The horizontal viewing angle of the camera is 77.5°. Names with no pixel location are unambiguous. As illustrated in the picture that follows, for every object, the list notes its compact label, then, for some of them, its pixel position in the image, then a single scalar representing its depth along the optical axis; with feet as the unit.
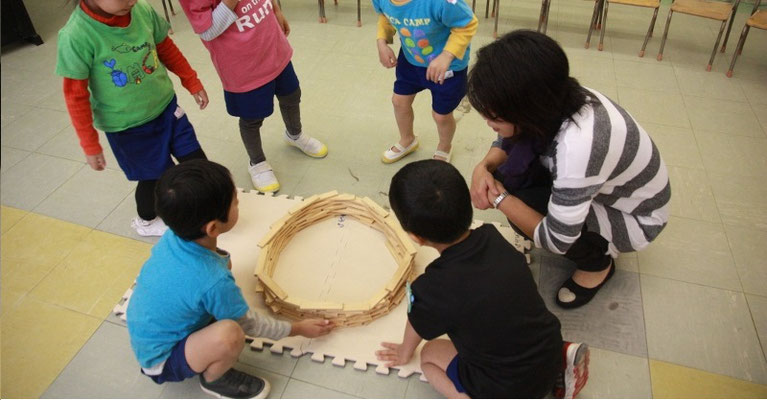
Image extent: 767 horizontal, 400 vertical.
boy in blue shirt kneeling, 3.76
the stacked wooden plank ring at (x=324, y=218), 4.94
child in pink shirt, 5.31
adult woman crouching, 3.76
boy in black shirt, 3.43
